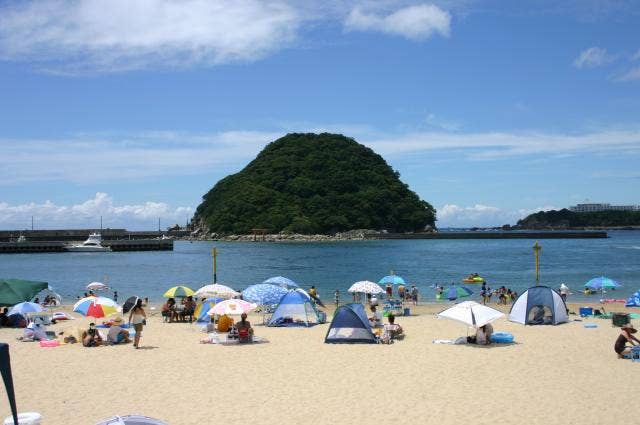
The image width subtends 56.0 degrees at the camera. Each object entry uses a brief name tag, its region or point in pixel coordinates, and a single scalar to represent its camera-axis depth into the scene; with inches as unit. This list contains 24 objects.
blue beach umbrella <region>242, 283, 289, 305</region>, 872.0
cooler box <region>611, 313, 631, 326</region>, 748.6
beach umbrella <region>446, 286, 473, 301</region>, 1136.2
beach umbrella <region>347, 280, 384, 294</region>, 990.4
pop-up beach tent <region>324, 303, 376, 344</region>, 681.0
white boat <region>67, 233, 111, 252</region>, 4165.8
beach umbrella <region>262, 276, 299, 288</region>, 942.1
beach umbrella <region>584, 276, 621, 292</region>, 1162.6
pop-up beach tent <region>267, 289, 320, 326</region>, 830.5
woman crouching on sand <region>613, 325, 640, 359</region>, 572.1
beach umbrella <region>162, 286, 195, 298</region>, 933.6
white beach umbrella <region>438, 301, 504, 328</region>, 657.0
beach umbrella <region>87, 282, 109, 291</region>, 1329.6
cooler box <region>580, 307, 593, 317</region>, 899.4
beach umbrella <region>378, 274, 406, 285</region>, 1143.6
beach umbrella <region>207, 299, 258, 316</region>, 741.7
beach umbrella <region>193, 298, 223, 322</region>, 875.4
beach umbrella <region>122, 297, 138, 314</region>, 1019.5
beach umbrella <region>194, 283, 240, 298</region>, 932.6
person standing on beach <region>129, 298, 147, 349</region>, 665.6
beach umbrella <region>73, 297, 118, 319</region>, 826.8
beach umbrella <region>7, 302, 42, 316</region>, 826.8
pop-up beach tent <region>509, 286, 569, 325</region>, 798.5
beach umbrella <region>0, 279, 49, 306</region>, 834.2
